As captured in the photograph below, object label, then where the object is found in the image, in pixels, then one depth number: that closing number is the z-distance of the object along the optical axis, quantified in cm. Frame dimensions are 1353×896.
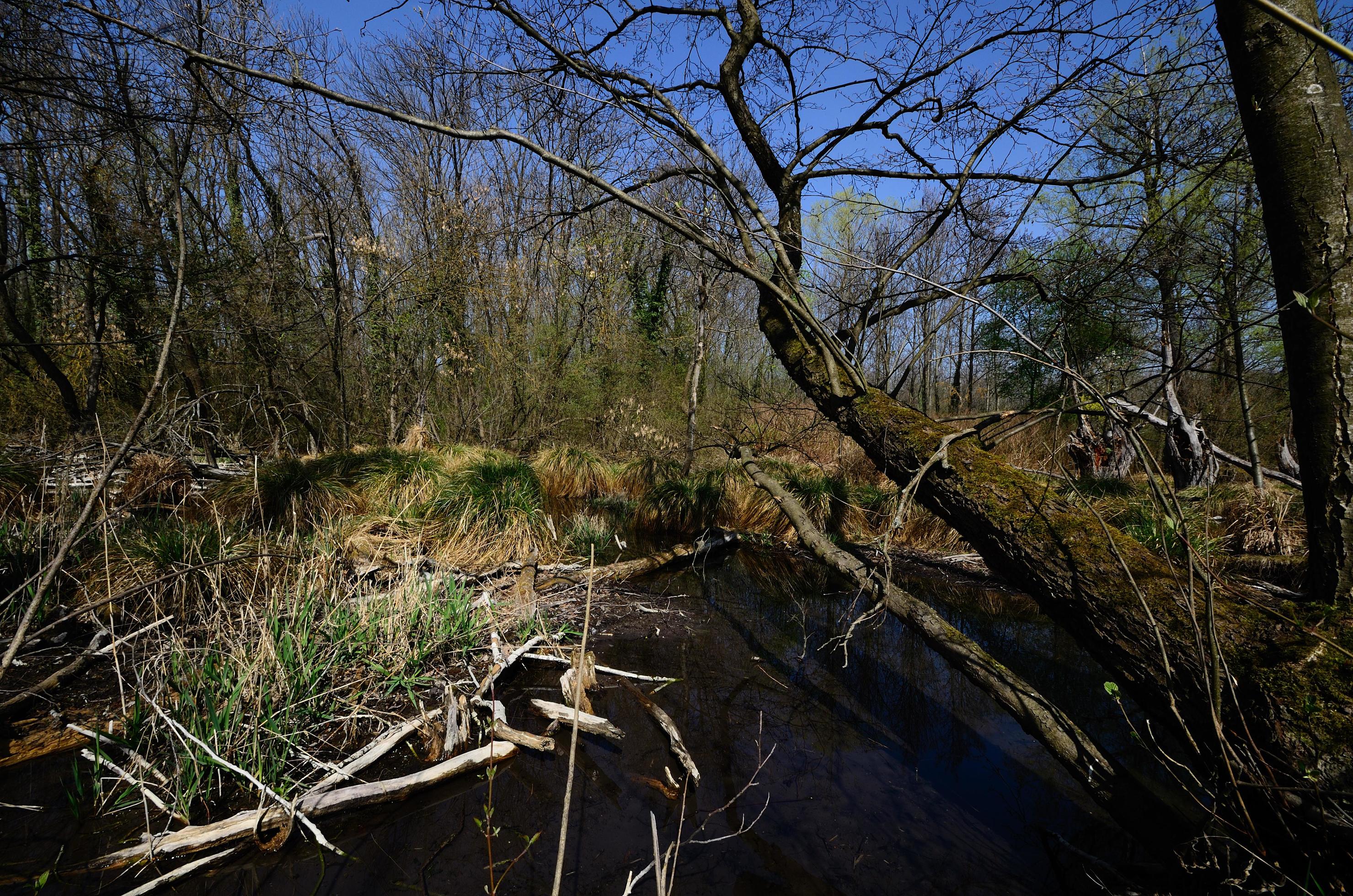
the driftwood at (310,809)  218
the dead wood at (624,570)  548
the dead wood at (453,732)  296
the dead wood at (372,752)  259
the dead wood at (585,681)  341
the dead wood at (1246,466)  586
